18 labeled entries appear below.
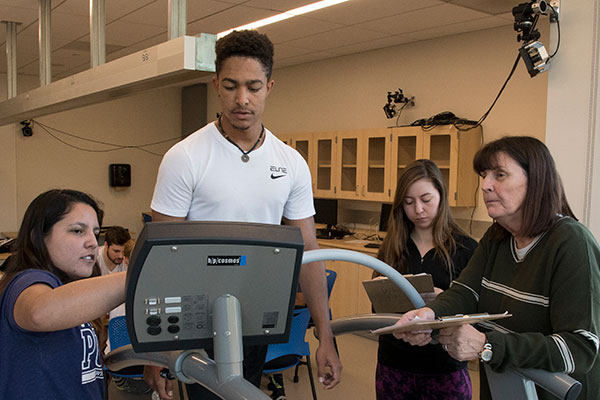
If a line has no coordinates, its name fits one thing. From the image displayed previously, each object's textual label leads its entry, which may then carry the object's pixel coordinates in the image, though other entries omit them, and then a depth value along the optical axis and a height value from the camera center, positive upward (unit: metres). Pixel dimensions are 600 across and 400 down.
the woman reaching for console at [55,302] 0.98 -0.27
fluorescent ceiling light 4.24 +1.31
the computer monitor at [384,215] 5.77 -0.50
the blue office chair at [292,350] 3.27 -1.13
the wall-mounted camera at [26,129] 7.71 +0.51
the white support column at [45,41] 3.54 +0.84
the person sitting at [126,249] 3.72 -0.58
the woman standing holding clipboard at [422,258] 2.06 -0.38
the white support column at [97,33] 2.90 +0.73
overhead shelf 1.78 +0.37
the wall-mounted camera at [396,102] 5.63 +0.72
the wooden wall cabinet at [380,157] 5.00 +0.13
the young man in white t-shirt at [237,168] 1.47 +0.00
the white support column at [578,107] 2.25 +0.28
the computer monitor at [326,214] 6.26 -0.53
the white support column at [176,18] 2.10 +0.58
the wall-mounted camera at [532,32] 2.32 +0.70
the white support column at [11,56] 4.14 +0.89
